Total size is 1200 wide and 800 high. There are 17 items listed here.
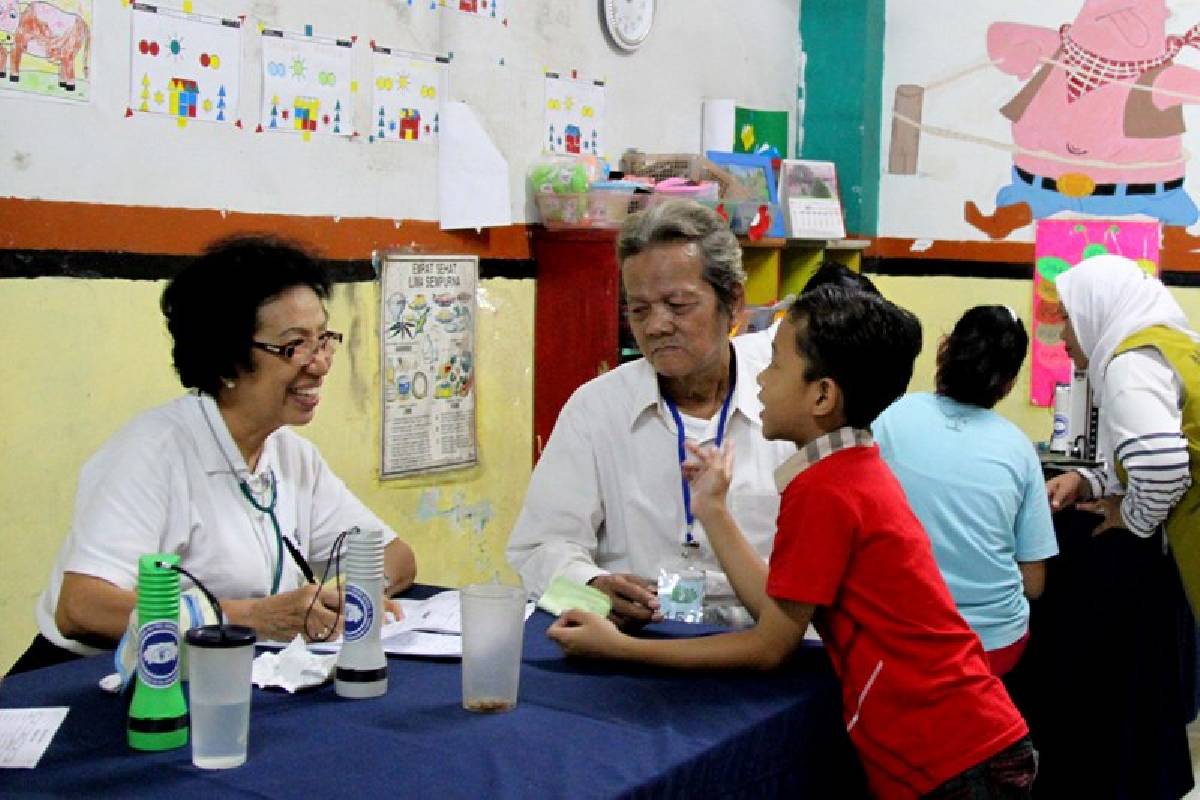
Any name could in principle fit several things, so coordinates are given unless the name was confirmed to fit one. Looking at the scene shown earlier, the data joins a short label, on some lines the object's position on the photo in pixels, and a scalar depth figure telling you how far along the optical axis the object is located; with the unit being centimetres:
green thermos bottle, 166
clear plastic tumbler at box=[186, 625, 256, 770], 160
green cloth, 227
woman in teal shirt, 329
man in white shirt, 267
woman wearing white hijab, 367
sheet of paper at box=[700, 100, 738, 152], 541
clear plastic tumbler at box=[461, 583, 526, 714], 186
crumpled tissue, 193
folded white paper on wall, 411
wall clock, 477
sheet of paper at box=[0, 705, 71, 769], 162
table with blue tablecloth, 158
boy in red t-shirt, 199
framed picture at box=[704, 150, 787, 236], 518
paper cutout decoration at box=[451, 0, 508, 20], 411
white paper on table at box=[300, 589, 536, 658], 213
